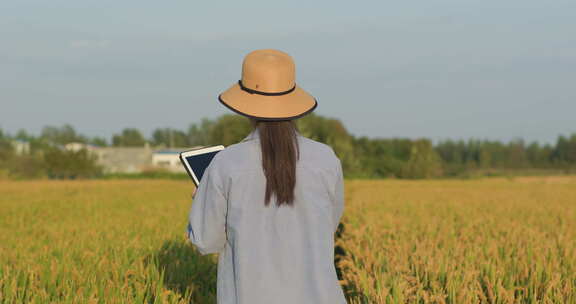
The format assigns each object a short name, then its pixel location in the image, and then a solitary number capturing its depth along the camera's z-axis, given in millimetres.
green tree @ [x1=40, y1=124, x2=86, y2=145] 145250
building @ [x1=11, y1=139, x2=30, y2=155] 90175
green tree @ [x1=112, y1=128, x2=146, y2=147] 143375
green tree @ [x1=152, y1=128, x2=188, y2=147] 134750
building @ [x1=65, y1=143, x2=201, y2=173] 84625
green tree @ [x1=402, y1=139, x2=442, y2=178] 49531
